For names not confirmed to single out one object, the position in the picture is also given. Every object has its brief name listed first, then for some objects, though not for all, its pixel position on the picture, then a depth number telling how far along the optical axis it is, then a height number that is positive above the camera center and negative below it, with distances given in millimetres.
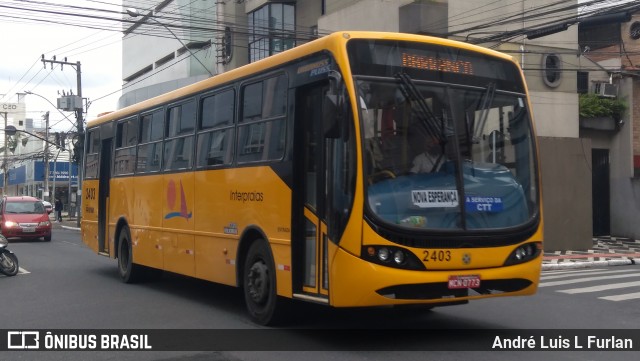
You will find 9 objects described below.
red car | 27875 -1241
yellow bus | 7387 +138
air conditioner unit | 25703 +3645
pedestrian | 48844 -1393
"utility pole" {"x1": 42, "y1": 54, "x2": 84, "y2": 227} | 41906 +4852
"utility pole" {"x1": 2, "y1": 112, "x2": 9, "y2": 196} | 68500 +2704
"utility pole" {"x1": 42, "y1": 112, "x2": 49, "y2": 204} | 52488 +2044
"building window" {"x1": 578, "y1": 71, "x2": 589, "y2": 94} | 26938 +4067
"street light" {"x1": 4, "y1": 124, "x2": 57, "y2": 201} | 52281 +1878
